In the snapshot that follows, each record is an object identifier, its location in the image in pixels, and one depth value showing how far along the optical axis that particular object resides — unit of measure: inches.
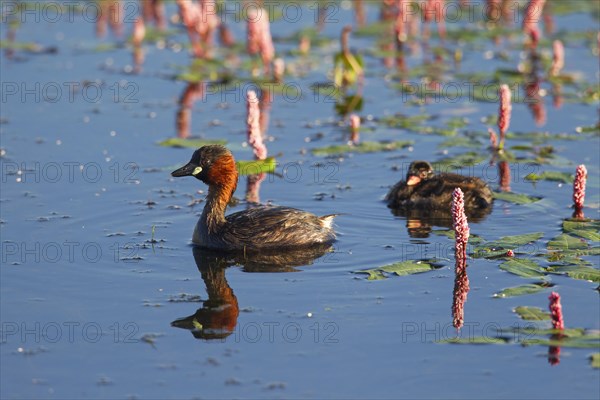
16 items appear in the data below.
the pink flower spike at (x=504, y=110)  516.7
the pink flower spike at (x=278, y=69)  677.9
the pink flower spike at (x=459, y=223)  367.2
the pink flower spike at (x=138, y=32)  747.4
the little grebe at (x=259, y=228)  429.7
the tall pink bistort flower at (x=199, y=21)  710.5
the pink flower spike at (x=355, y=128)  578.2
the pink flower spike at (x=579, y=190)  435.7
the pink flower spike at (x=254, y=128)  506.3
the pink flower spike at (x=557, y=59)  666.2
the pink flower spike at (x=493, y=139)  531.8
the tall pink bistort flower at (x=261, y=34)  673.6
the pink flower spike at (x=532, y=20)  703.7
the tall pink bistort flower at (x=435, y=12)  761.6
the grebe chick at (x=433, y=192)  470.9
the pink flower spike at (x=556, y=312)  321.7
